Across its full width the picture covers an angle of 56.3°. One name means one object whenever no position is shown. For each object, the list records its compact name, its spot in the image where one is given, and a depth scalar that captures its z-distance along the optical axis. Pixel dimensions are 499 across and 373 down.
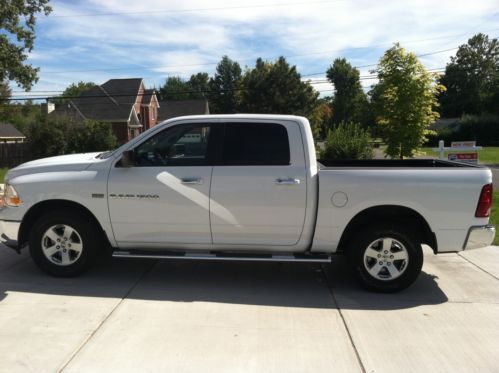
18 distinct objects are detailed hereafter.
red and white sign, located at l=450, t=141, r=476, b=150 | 11.54
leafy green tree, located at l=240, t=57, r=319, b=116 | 50.38
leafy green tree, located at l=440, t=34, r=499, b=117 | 81.81
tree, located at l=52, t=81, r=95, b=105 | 98.30
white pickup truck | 5.00
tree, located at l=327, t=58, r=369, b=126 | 88.06
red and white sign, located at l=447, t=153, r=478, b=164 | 11.52
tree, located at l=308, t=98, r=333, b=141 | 53.01
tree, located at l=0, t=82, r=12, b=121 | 43.29
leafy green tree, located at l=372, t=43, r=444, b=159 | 12.05
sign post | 11.43
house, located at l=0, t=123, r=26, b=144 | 56.93
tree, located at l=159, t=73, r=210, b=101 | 103.19
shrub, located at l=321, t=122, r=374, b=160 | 16.25
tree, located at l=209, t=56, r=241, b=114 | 97.12
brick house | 44.25
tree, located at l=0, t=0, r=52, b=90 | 25.48
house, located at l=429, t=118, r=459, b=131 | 59.28
